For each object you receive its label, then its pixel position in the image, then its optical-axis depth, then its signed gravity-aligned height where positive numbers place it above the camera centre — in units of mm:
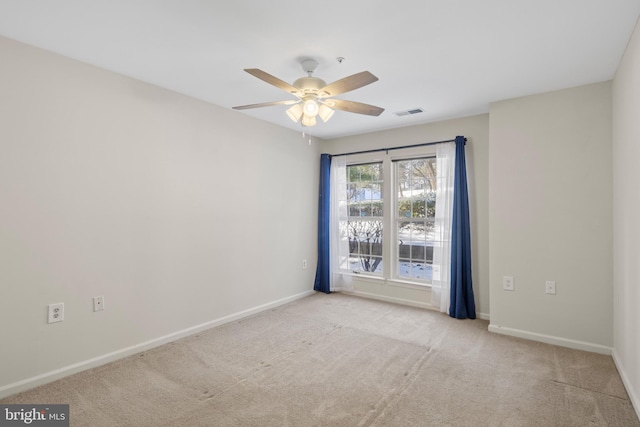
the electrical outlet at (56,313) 2441 -741
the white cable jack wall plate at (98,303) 2674 -728
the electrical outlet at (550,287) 3132 -668
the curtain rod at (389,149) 4161 +950
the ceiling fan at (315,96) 2191 +882
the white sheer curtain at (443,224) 4055 -92
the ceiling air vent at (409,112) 3745 +1220
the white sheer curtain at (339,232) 5020 -243
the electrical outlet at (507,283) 3365 -680
